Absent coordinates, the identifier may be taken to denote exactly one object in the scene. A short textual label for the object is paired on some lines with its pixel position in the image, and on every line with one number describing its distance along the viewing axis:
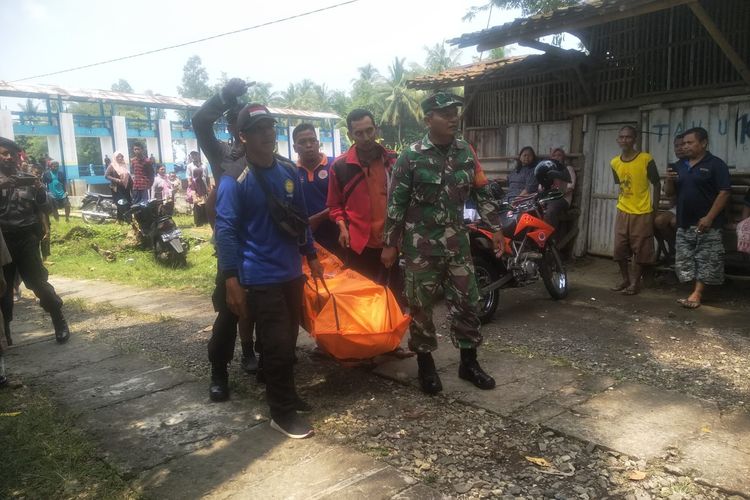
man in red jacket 4.05
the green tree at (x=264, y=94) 62.62
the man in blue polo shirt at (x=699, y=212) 5.41
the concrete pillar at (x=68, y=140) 27.05
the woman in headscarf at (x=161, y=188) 15.47
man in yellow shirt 6.03
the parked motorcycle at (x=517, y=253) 5.37
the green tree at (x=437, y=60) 50.81
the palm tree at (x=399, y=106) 43.78
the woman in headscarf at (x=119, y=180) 13.21
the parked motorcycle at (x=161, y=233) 9.12
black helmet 6.76
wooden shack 6.34
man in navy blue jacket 3.13
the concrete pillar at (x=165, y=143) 31.98
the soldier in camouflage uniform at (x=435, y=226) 3.48
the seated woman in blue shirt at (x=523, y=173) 8.13
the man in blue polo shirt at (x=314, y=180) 4.40
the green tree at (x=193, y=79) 80.75
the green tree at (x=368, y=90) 46.12
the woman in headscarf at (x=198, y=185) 16.11
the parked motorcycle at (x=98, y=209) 15.48
